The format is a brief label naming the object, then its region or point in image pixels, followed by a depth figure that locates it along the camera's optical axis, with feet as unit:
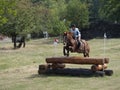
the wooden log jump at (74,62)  64.28
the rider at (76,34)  70.59
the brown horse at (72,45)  68.95
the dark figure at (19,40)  161.07
